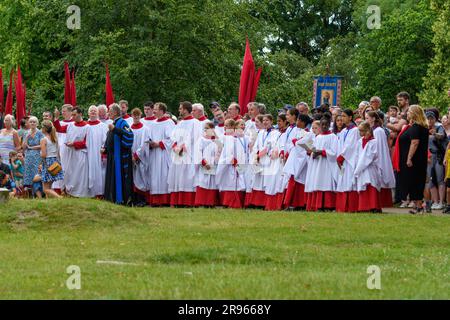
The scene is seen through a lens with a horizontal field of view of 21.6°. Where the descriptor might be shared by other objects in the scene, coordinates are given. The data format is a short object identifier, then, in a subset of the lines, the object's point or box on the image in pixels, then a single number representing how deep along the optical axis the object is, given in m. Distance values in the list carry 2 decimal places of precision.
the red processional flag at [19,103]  30.41
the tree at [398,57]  68.38
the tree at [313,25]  77.81
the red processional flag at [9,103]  31.97
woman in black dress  21.05
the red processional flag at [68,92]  28.28
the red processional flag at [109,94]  27.20
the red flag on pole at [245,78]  25.70
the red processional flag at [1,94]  31.63
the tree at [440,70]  60.16
